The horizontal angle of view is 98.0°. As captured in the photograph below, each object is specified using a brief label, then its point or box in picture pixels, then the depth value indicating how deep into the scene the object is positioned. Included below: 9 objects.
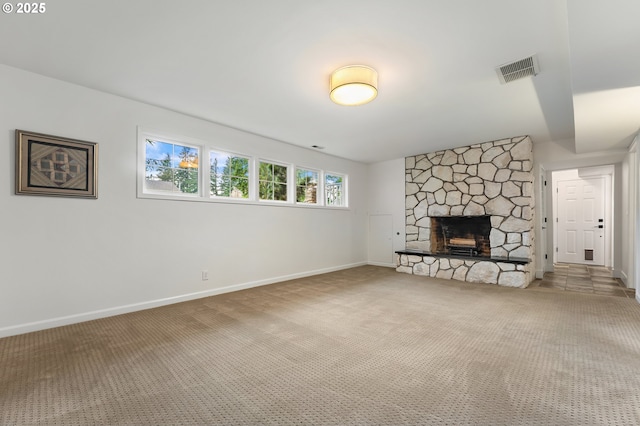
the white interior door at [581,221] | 7.01
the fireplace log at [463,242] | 6.09
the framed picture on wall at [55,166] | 2.92
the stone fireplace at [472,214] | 5.22
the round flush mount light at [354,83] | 2.80
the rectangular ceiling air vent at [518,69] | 2.75
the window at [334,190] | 6.70
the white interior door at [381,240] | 7.24
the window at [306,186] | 6.00
